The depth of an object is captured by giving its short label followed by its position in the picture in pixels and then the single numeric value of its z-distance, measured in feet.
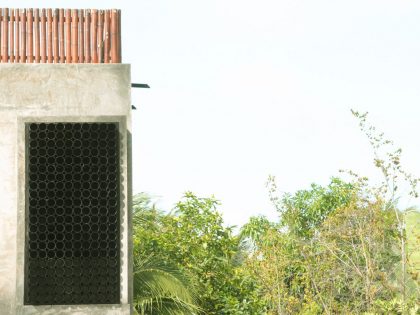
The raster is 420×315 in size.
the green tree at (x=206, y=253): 85.30
